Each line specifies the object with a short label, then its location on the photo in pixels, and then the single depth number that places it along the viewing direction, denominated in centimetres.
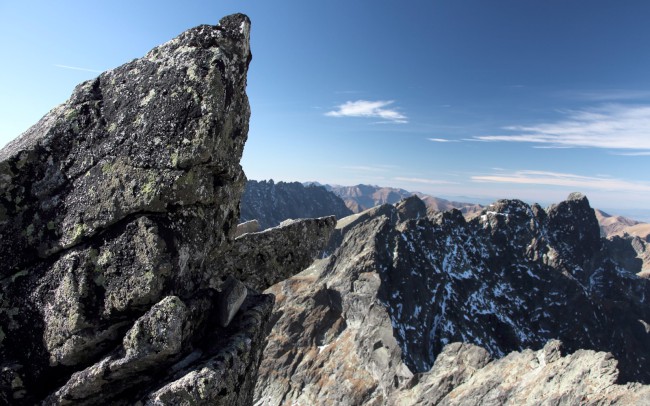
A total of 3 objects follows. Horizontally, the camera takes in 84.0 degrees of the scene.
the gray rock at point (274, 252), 1357
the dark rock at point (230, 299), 1025
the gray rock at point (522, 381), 4375
